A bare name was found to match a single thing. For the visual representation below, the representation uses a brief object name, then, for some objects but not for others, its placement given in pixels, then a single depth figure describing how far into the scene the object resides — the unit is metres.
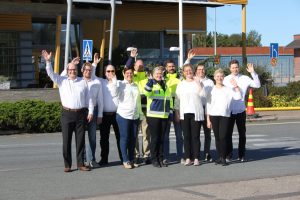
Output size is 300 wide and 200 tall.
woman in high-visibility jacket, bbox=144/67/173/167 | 10.76
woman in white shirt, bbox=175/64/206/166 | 10.92
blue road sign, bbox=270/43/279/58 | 29.28
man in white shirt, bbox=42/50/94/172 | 10.13
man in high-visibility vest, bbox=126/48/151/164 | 10.96
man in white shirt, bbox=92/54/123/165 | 10.75
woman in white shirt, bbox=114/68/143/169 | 10.66
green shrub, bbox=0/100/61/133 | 18.78
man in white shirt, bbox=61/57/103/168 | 10.46
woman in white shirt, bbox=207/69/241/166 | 11.09
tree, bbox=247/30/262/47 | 109.12
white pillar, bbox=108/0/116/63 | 24.75
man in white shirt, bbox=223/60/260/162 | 11.45
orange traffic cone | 23.12
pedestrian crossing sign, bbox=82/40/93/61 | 23.92
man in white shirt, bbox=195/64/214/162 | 11.23
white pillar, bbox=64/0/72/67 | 22.83
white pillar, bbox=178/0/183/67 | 26.87
